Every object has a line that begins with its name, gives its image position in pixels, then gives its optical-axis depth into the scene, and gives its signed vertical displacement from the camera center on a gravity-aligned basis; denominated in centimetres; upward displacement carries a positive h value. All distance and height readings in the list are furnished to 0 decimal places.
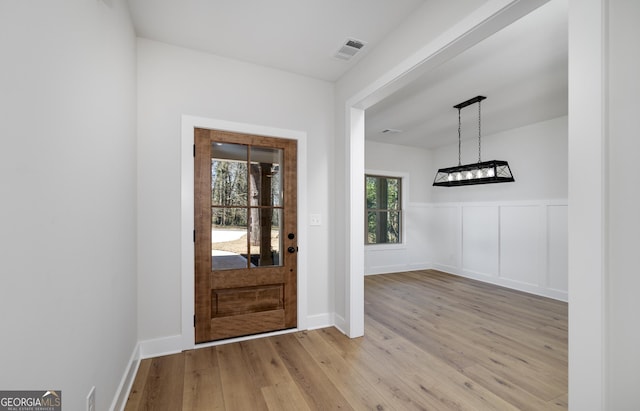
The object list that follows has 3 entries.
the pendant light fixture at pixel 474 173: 372 +48
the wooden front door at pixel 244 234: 266 -31
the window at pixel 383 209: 618 -10
